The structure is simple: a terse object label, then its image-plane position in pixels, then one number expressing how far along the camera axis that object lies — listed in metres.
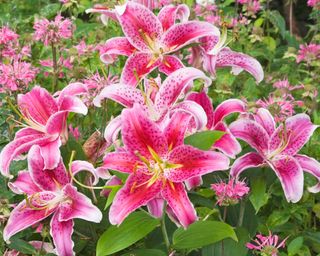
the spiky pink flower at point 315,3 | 2.23
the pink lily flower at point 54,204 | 1.13
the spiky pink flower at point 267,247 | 1.13
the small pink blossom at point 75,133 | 1.38
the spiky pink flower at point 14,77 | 1.41
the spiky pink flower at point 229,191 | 1.13
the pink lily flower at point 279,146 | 1.17
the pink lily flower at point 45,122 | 1.15
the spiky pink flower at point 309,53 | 2.05
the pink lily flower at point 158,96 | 1.13
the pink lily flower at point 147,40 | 1.23
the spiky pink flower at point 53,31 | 1.48
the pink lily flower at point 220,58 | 1.23
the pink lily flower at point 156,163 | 1.05
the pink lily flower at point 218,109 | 1.21
